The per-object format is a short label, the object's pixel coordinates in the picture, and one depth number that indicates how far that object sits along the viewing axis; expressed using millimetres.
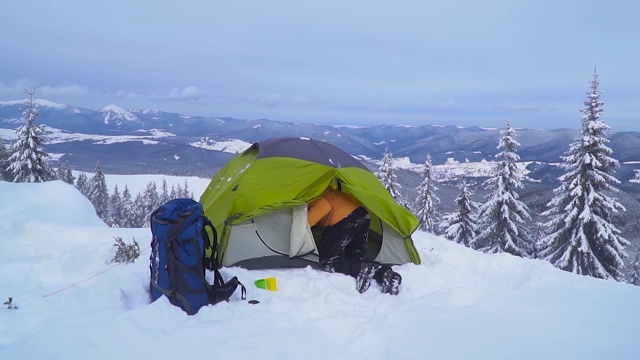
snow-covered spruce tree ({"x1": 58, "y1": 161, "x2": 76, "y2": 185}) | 39219
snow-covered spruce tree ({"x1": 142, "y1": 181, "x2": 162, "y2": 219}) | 42519
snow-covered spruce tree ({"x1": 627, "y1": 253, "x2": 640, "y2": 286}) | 25391
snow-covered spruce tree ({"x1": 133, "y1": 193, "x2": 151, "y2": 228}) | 43109
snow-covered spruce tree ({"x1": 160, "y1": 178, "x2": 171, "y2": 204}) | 56256
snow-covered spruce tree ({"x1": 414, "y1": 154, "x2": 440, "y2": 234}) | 23166
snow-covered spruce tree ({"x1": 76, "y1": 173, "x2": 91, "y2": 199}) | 51581
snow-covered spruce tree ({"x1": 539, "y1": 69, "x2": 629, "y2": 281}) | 15023
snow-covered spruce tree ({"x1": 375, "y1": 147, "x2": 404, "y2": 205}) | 23125
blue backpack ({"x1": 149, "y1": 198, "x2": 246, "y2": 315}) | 4547
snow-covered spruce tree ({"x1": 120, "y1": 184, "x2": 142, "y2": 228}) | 42344
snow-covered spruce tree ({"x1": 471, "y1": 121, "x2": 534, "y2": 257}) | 18016
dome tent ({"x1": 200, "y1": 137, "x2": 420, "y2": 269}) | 6516
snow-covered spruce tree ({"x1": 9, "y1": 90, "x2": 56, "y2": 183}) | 23547
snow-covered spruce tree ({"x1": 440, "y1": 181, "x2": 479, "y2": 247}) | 20266
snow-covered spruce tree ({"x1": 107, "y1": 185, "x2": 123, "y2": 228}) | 44775
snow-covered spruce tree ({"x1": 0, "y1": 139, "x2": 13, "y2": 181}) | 26141
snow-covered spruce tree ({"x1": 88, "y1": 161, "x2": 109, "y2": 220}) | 44312
